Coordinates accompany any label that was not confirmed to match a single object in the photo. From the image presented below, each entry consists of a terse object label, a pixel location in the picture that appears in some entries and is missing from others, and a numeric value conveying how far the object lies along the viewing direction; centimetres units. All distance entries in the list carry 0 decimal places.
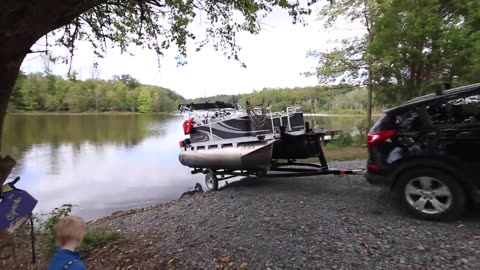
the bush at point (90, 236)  552
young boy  246
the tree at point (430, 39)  1169
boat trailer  831
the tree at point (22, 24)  285
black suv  497
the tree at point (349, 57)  2117
